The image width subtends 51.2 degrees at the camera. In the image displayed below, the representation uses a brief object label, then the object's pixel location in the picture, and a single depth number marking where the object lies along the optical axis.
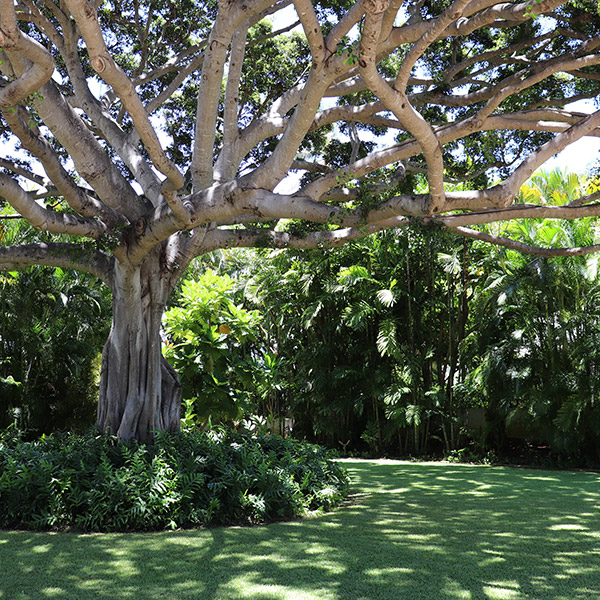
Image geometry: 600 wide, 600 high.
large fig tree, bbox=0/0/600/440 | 5.41
